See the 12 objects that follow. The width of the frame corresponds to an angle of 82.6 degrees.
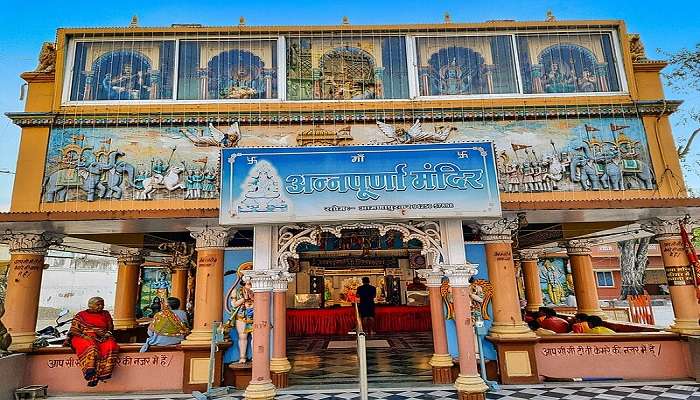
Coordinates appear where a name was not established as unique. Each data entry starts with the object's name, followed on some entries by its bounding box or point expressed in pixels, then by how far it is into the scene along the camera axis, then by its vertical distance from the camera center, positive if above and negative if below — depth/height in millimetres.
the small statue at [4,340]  6781 -619
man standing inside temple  12070 -492
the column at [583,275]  11562 +81
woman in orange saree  7082 -796
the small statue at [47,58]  8266 +4976
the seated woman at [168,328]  7668 -601
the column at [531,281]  13984 -17
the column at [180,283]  12375 +378
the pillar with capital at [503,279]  7430 +48
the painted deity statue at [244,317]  7617 -451
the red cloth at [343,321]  13484 -1083
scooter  7568 -818
